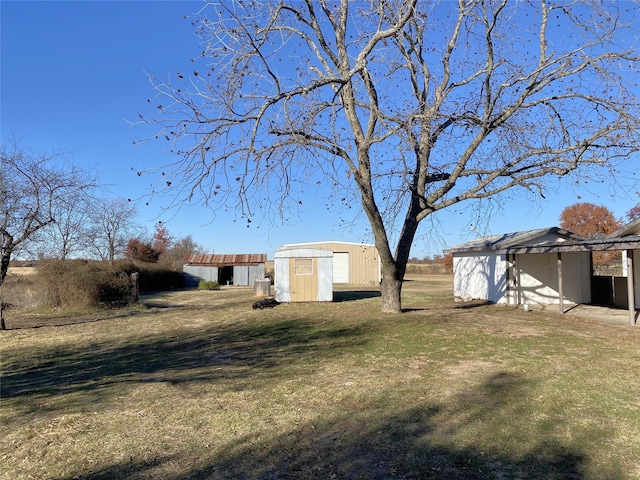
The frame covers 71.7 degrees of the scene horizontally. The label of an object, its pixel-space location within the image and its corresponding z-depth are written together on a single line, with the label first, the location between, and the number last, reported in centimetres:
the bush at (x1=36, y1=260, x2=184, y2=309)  1852
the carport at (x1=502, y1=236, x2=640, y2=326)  1113
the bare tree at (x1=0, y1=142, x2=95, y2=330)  1305
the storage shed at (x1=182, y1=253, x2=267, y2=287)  3862
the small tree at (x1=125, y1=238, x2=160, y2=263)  3906
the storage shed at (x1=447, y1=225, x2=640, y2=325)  1680
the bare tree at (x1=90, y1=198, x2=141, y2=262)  3611
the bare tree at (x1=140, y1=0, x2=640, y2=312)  895
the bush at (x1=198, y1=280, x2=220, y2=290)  3375
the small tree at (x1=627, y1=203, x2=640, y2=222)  4256
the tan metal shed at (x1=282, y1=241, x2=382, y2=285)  3709
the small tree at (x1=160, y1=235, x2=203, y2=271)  4006
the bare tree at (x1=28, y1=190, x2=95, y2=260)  1903
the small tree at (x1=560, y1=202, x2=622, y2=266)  4425
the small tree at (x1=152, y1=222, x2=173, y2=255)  5039
